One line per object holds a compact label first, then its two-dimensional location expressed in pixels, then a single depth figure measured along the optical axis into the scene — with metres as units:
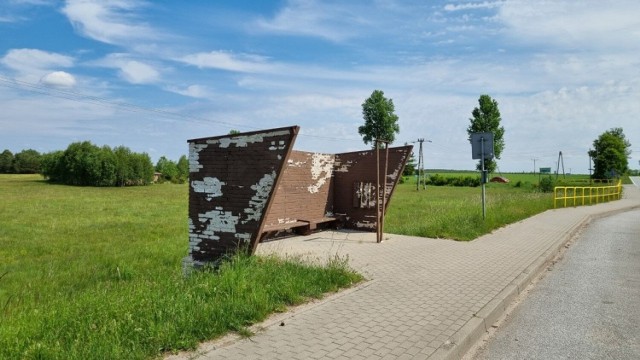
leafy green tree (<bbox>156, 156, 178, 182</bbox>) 82.94
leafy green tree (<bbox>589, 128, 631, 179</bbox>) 65.88
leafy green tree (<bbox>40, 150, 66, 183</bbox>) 63.50
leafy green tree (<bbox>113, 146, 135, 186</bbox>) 61.34
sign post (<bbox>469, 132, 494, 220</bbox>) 13.48
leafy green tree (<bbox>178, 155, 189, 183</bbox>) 81.56
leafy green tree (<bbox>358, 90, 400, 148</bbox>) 60.34
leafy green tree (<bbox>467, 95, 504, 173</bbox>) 61.00
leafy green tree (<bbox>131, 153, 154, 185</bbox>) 63.92
